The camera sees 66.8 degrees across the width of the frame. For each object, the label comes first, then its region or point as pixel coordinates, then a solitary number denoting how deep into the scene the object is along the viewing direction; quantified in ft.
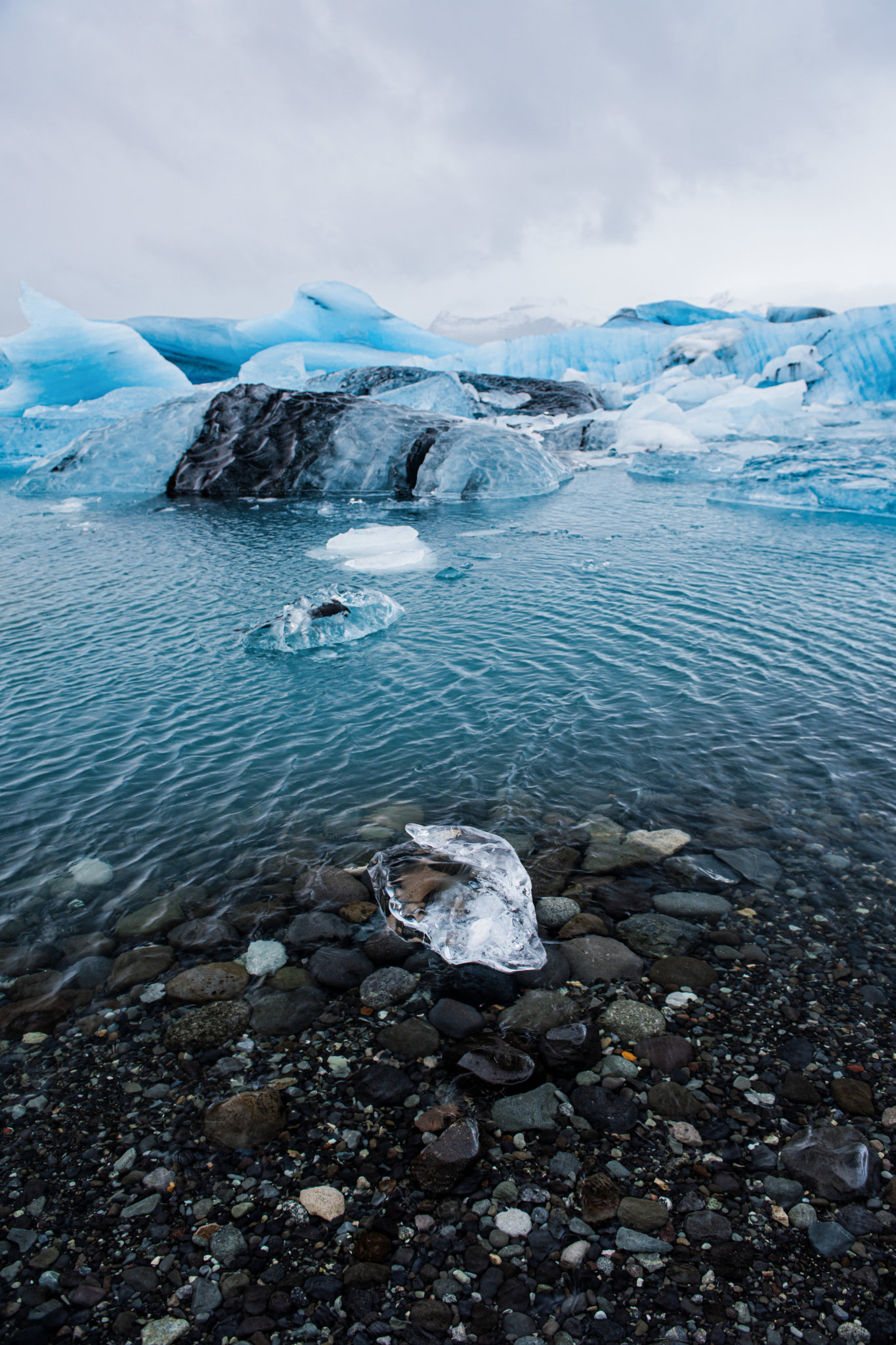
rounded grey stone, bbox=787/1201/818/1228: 7.85
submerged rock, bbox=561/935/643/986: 12.21
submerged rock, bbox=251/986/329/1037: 11.28
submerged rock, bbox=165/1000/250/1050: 10.96
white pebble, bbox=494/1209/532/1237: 7.95
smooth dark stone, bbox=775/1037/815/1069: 10.05
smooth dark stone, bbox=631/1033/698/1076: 10.14
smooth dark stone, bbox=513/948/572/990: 12.05
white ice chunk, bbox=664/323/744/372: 146.00
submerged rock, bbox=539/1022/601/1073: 10.32
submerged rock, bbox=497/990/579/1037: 11.13
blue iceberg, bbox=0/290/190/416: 94.84
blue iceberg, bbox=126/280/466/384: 138.10
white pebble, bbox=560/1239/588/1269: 7.59
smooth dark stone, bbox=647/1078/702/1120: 9.39
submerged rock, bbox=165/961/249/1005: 12.00
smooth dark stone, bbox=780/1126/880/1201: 8.20
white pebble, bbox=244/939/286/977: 12.65
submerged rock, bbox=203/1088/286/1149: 9.21
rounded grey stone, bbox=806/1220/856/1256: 7.54
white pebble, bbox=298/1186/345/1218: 8.20
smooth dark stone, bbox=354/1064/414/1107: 9.82
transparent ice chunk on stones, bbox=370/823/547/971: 12.73
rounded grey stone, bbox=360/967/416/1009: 11.83
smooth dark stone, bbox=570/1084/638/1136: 9.29
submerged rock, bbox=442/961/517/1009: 11.79
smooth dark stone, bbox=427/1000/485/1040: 11.12
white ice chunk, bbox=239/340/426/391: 105.70
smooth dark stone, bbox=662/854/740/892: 14.53
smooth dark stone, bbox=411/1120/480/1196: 8.56
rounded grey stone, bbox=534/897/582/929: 13.67
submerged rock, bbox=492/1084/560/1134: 9.38
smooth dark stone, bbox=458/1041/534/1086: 10.16
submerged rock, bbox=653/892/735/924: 13.58
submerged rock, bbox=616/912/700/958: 12.73
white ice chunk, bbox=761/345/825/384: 126.62
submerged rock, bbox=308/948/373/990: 12.28
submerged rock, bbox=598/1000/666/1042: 10.80
